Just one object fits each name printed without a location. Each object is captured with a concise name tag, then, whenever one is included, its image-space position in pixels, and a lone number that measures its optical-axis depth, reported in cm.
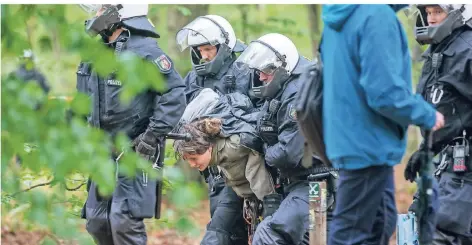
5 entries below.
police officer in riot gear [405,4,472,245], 1402
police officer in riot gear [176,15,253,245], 1612
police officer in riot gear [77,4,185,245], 1552
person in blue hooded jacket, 1053
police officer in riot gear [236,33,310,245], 1423
